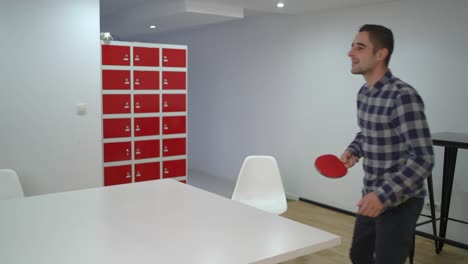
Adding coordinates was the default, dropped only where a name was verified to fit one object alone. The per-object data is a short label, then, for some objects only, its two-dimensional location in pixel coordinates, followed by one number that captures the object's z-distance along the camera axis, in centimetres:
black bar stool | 352
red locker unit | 427
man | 169
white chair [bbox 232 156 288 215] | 313
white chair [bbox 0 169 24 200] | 258
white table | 149
